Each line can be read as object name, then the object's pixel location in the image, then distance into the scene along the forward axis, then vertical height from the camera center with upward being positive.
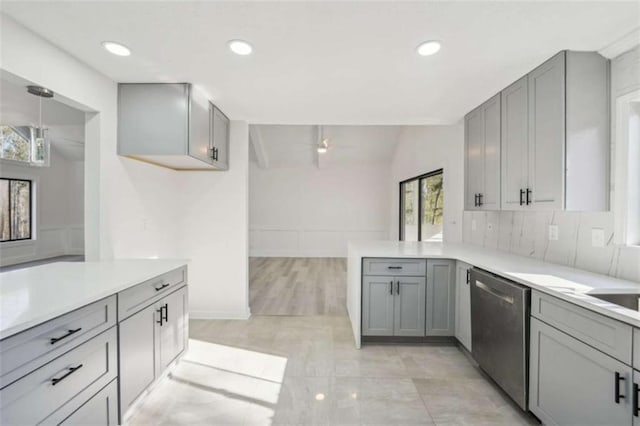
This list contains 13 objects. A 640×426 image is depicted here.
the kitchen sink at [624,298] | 1.48 -0.44
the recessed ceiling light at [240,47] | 1.73 +1.01
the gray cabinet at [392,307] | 2.70 -0.89
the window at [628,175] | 1.71 +0.23
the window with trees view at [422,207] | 4.51 +0.08
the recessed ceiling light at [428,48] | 1.72 +1.01
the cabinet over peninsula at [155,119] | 2.37 +0.76
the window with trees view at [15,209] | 5.55 +0.01
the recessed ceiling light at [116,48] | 1.77 +1.03
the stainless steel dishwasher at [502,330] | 1.75 -0.80
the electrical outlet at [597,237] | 1.86 -0.16
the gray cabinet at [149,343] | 1.67 -0.89
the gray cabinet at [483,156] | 2.54 +0.54
